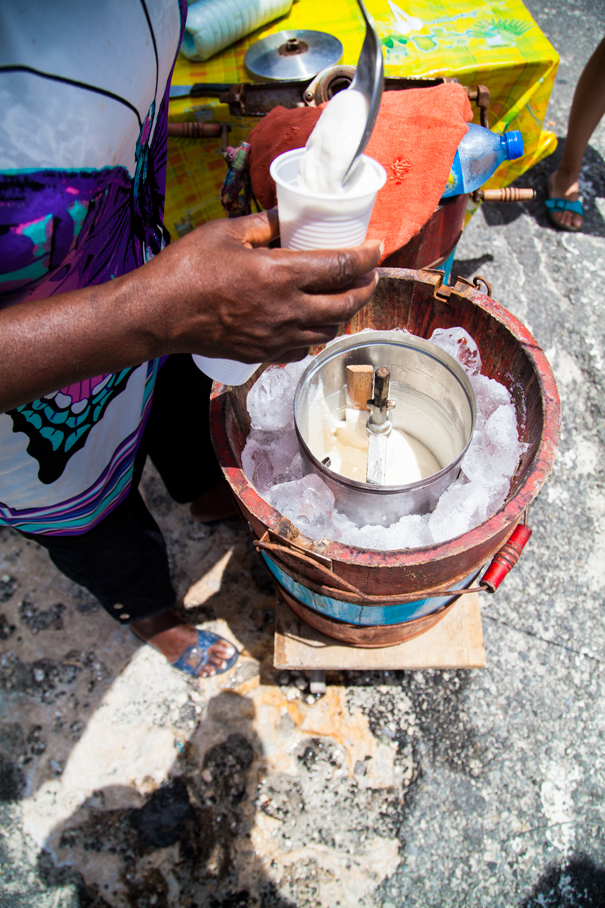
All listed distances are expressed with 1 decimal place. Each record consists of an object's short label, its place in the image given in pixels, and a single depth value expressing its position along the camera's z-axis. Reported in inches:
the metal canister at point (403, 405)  26.6
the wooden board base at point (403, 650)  33.3
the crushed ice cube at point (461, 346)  30.9
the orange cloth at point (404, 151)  31.6
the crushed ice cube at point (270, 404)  30.6
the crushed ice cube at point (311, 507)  26.7
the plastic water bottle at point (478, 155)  33.1
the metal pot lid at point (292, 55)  39.4
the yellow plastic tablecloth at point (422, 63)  41.4
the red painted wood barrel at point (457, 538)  24.4
